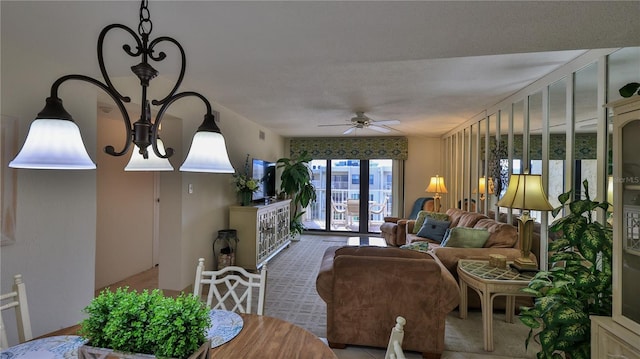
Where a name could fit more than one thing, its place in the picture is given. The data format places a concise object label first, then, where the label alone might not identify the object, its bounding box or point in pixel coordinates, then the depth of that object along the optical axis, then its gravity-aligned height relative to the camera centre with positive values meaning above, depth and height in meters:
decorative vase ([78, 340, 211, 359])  0.83 -0.50
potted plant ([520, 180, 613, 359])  1.68 -0.67
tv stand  4.28 -0.79
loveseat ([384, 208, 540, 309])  3.03 -0.74
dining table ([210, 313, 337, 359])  1.18 -0.70
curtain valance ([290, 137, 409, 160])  6.85 +0.77
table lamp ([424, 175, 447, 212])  5.72 -0.15
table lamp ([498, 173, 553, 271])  2.46 -0.18
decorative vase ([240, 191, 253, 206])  4.50 -0.28
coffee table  5.24 -1.15
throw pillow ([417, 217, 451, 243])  4.53 -0.77
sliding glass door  7.24 -0.38
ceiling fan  4.28 +0.86
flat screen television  5.02 +0.04
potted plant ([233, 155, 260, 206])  4.50 -0.11
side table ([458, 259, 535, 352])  2.39 -0.85
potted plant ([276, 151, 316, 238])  6.00 -0.08
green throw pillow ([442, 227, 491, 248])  3.34 -0.65
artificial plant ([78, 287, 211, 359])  0.83 -0.44
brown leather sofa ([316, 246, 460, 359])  2.23 -0.91
